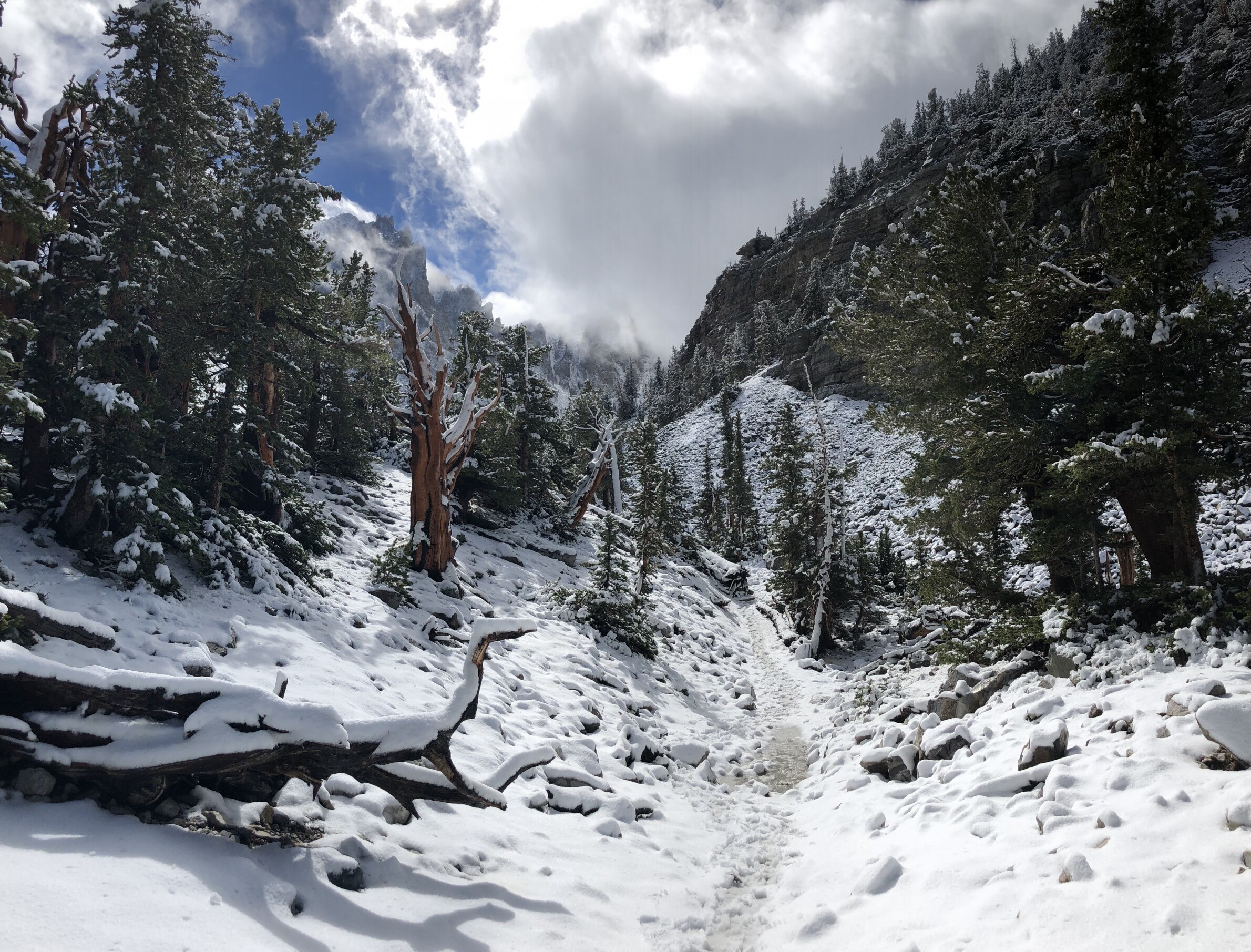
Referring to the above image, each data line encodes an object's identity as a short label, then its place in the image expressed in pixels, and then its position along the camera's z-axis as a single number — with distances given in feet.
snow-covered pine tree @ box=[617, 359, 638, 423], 385.70
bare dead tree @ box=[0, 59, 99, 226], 32.14
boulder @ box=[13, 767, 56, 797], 12.05
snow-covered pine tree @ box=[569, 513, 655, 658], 49.47
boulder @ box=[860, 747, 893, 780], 25.77
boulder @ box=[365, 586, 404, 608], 39.40
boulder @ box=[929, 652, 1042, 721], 27.86
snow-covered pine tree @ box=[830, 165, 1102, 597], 31.37
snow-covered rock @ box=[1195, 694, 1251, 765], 14.75
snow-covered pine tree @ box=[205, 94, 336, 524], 36.52
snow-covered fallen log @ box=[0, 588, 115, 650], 14.88
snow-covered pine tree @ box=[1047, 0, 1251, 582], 24.49
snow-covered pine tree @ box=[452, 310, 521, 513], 76.23
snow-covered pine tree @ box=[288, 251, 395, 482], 65.98
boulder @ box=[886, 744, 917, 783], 24.68
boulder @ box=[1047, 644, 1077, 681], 25.64
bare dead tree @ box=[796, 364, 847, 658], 65.57
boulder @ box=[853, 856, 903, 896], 16.55
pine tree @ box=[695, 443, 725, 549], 192.44
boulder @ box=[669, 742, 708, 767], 32.55
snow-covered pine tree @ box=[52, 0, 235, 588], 27.04
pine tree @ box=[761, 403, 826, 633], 74.84
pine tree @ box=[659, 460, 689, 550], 107.36
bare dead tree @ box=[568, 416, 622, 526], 97.50
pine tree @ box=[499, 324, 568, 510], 89.56
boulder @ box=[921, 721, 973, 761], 24.08
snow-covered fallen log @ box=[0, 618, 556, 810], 12.33
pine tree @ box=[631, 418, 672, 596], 67.36
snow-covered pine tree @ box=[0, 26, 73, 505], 22.15
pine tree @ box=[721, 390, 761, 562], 166.71
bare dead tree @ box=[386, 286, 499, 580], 48.52
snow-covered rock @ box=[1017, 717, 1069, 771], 19.13
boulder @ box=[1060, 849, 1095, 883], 13.07
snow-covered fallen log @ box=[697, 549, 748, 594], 119.44
